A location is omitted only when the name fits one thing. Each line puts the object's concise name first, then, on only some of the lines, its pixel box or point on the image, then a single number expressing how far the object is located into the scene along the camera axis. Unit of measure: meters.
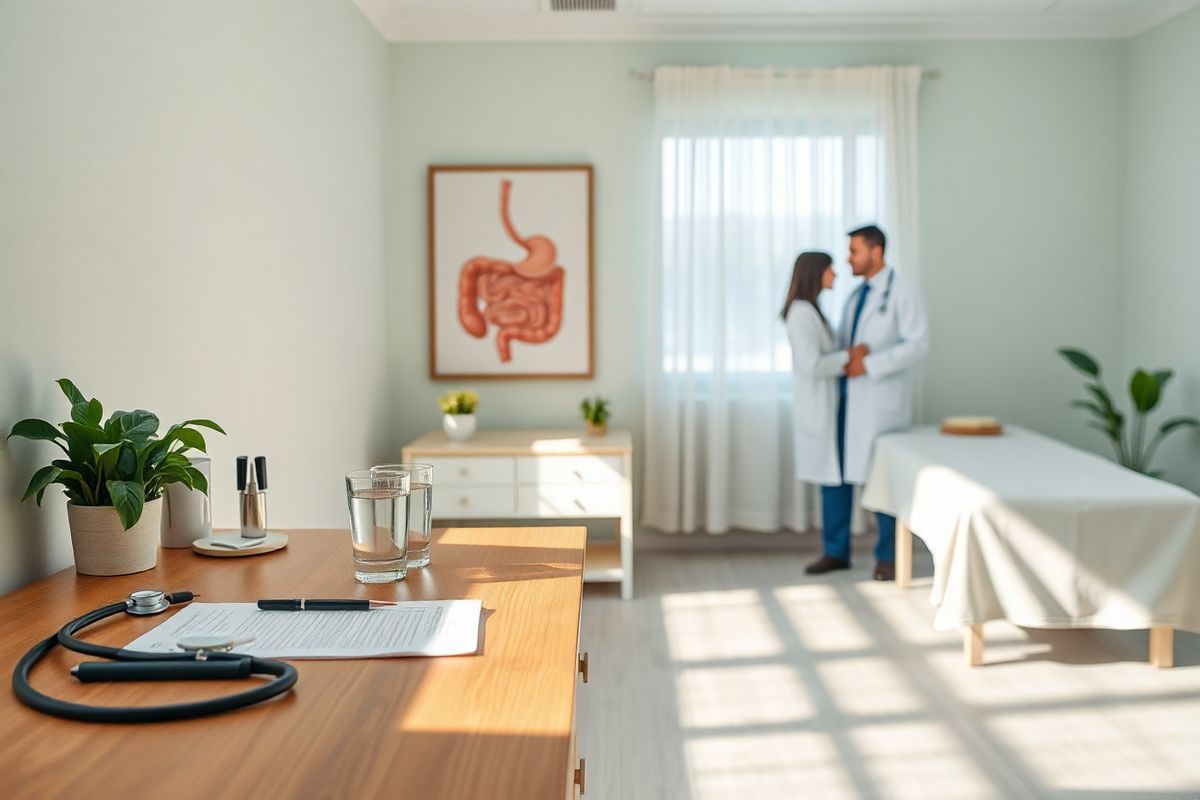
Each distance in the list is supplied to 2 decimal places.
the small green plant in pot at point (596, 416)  4.20
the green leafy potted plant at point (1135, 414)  4.04
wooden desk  0.81
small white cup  1.72
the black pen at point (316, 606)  1.26
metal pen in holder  1.74
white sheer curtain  4.39
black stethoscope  0.94
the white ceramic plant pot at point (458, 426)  4.08
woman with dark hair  4.17
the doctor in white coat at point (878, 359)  4.04
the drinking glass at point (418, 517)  1.46
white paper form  1.11
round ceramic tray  1.63
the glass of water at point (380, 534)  1.40
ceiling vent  4.11
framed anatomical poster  4.43
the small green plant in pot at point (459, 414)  4.08
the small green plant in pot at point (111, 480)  1.51
